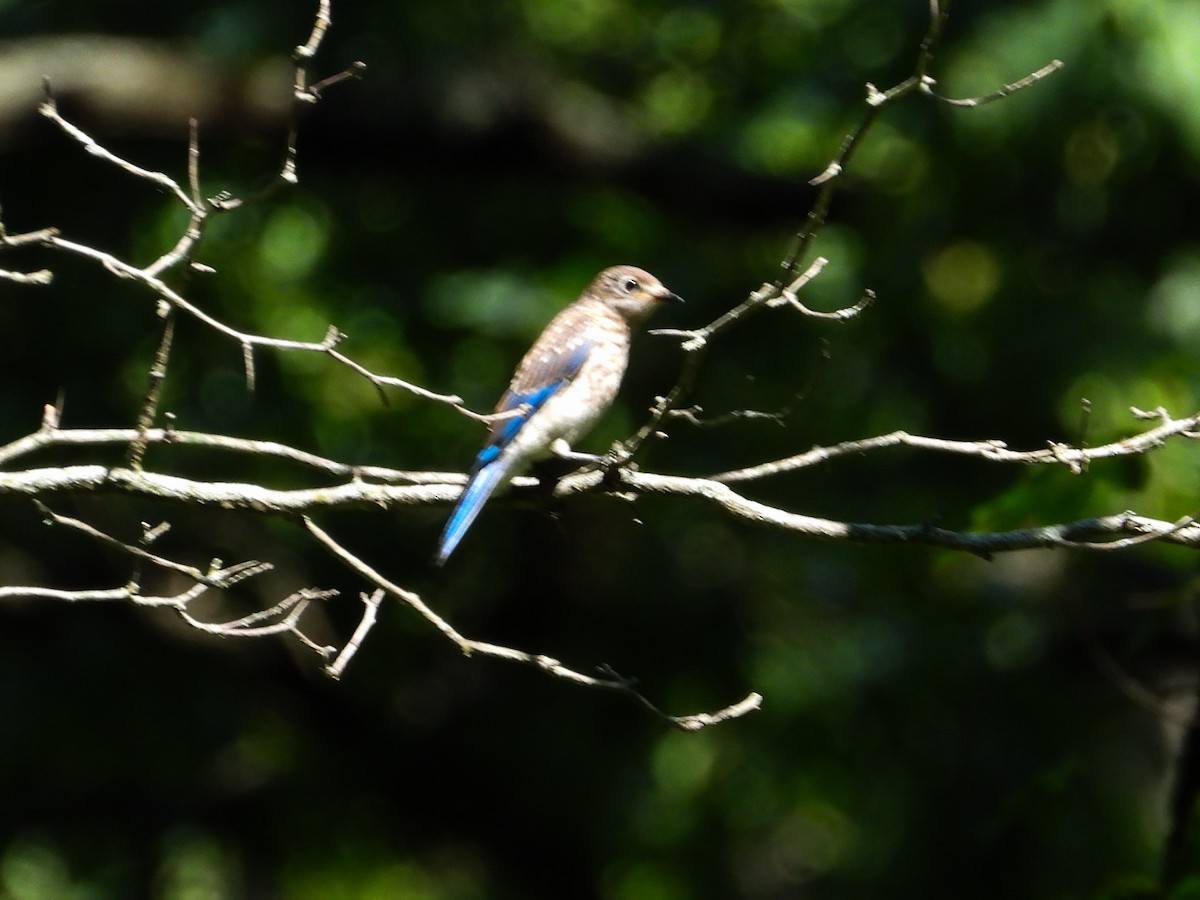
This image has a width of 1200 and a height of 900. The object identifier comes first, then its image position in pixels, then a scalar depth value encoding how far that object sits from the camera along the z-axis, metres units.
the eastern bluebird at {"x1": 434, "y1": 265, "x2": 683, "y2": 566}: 9.07
